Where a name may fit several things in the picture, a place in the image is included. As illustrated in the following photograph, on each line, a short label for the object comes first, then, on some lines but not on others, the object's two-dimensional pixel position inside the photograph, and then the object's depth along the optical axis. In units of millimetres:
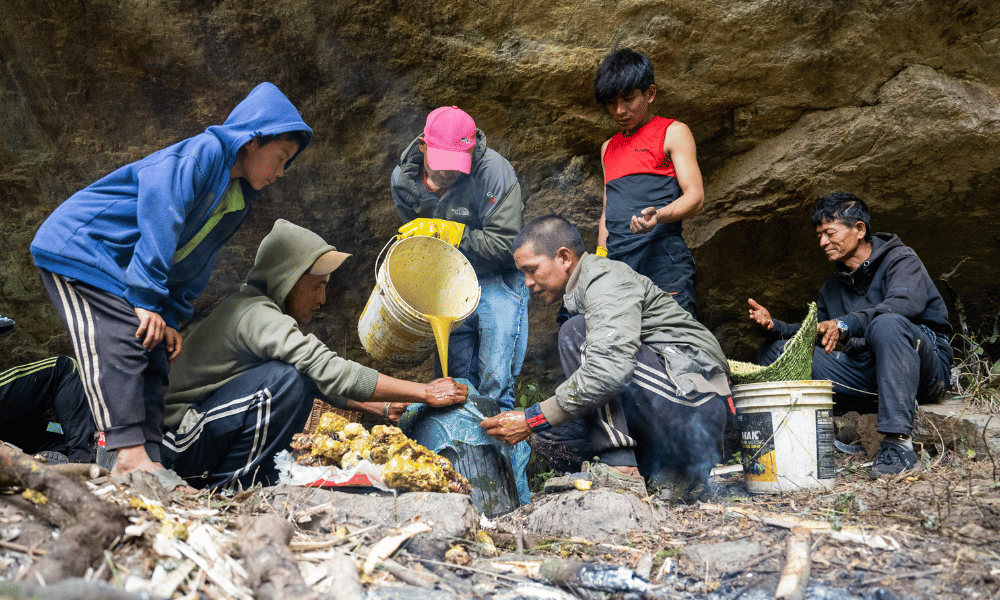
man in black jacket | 2889
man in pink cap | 3229
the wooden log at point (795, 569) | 1599
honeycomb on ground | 2328
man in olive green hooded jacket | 2541
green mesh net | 2883
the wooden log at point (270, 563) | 1391
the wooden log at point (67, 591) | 1144
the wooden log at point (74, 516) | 1348
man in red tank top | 3238
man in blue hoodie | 2246
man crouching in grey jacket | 2629
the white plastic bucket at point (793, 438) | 2777
